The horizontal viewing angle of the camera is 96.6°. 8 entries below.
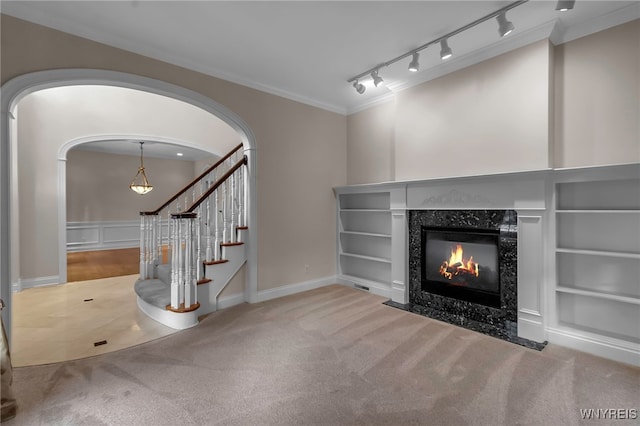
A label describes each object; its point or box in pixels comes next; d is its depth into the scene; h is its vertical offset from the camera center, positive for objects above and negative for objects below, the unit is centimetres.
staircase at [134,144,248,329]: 317 -54
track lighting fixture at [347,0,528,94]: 238 +171
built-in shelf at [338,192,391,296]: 434 -43
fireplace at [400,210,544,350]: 298 -67
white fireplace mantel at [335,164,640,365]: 242 -20
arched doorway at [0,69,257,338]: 235 +103
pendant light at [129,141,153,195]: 702 +97
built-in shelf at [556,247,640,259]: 231 -35
